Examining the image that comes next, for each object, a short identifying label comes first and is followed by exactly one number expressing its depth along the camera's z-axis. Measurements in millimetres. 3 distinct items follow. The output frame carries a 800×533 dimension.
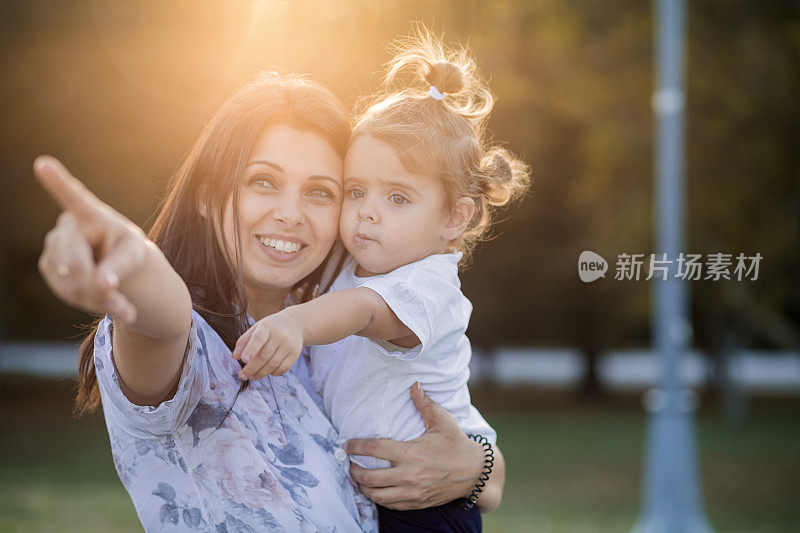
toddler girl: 2291
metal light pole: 8039
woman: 1962
